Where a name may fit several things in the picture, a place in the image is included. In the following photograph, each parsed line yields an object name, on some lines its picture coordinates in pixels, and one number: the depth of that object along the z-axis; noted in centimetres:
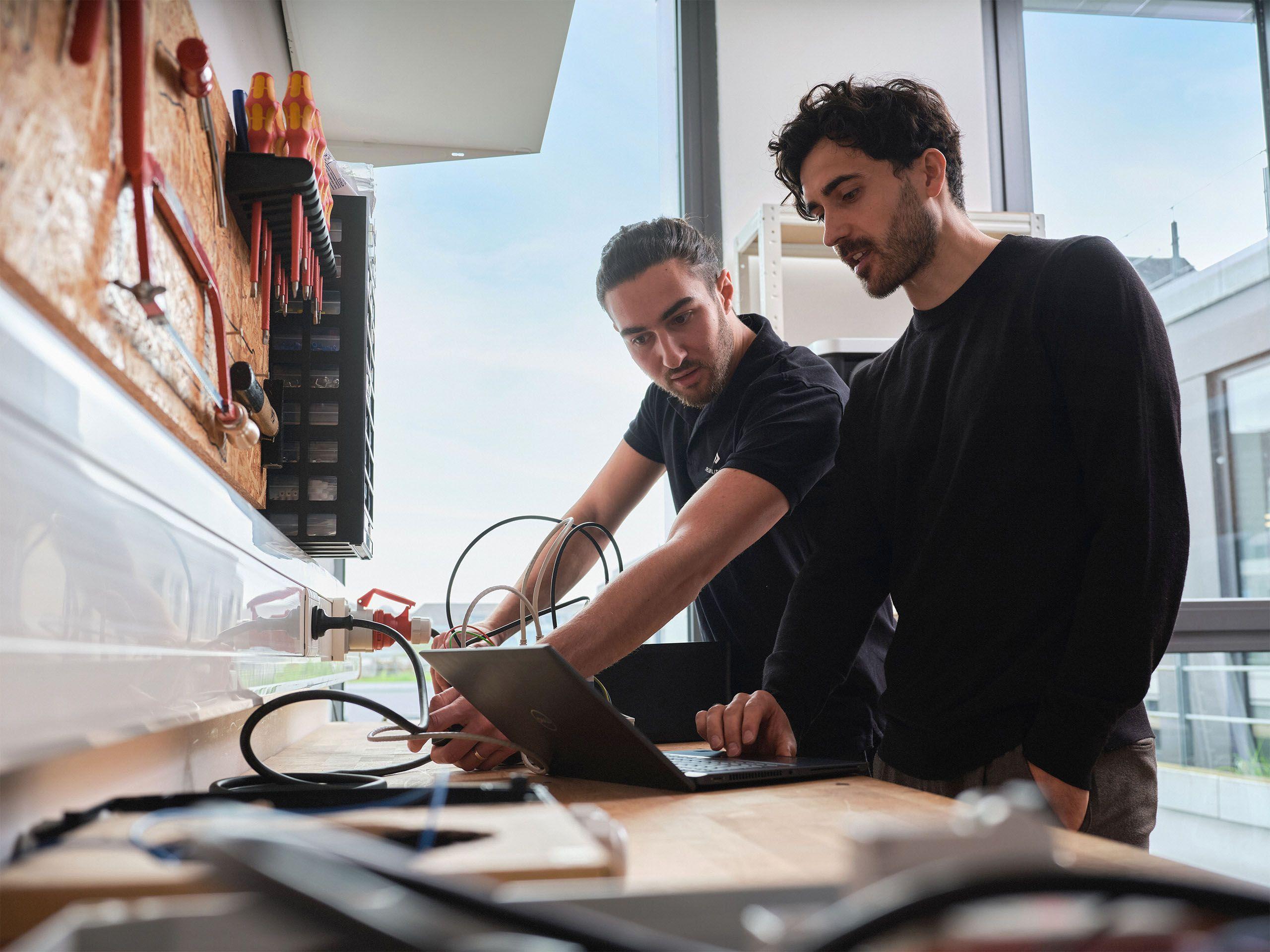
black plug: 148
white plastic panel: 44
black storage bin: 140
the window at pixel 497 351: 231
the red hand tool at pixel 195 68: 77
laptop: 72
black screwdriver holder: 102
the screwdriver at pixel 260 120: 107
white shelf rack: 232
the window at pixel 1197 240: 257
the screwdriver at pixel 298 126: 111
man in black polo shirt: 113
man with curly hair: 105
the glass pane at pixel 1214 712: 256
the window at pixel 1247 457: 267
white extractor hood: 155
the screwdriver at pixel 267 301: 114
